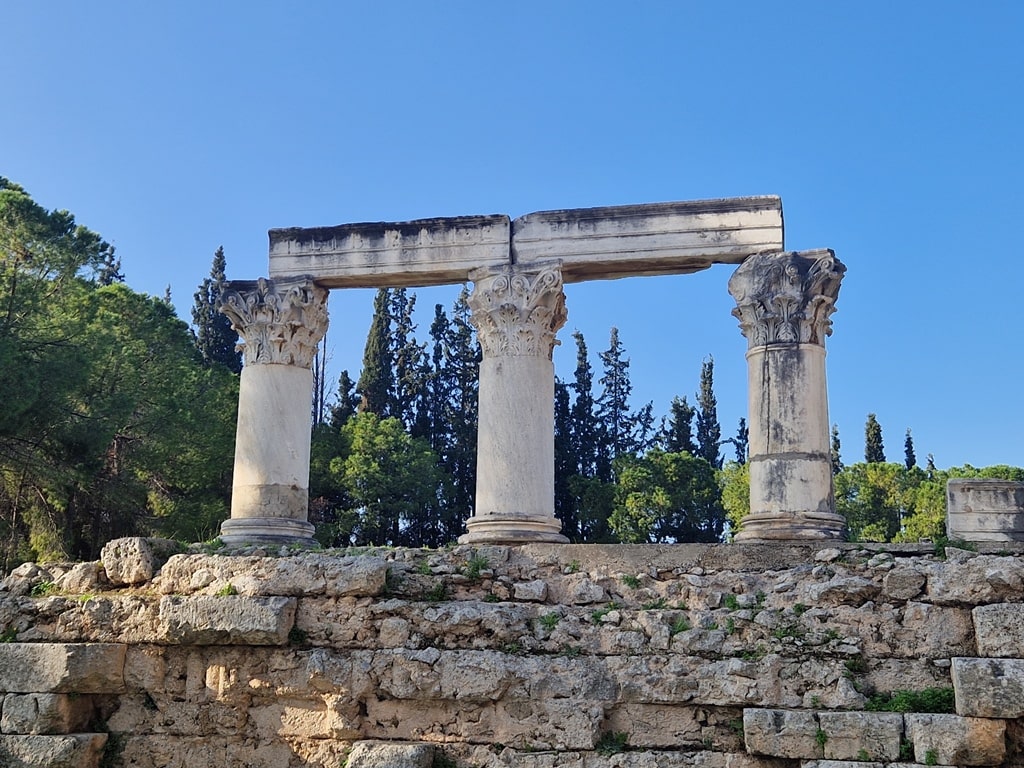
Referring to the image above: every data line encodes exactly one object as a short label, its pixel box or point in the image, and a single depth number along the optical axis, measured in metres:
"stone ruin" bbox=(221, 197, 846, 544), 13.26
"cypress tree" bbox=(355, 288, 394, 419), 40.69
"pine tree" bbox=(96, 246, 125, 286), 36.81
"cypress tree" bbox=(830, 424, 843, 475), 44.56
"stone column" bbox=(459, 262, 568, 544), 13.57
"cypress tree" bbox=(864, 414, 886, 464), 45.12
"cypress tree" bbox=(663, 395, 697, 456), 46.00
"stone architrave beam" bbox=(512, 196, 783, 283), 14.16
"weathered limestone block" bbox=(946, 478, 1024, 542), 14.59
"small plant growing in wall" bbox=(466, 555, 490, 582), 11.55
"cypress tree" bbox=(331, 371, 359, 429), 39.59
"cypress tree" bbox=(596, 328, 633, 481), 44.12
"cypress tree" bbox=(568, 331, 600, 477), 42.62
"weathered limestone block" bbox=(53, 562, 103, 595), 12.04
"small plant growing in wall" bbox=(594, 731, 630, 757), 10.20
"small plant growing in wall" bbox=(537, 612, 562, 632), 10.91
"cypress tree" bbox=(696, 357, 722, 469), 47.28
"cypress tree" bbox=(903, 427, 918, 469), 49.41
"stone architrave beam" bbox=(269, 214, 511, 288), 14.79
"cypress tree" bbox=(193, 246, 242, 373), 37.72
